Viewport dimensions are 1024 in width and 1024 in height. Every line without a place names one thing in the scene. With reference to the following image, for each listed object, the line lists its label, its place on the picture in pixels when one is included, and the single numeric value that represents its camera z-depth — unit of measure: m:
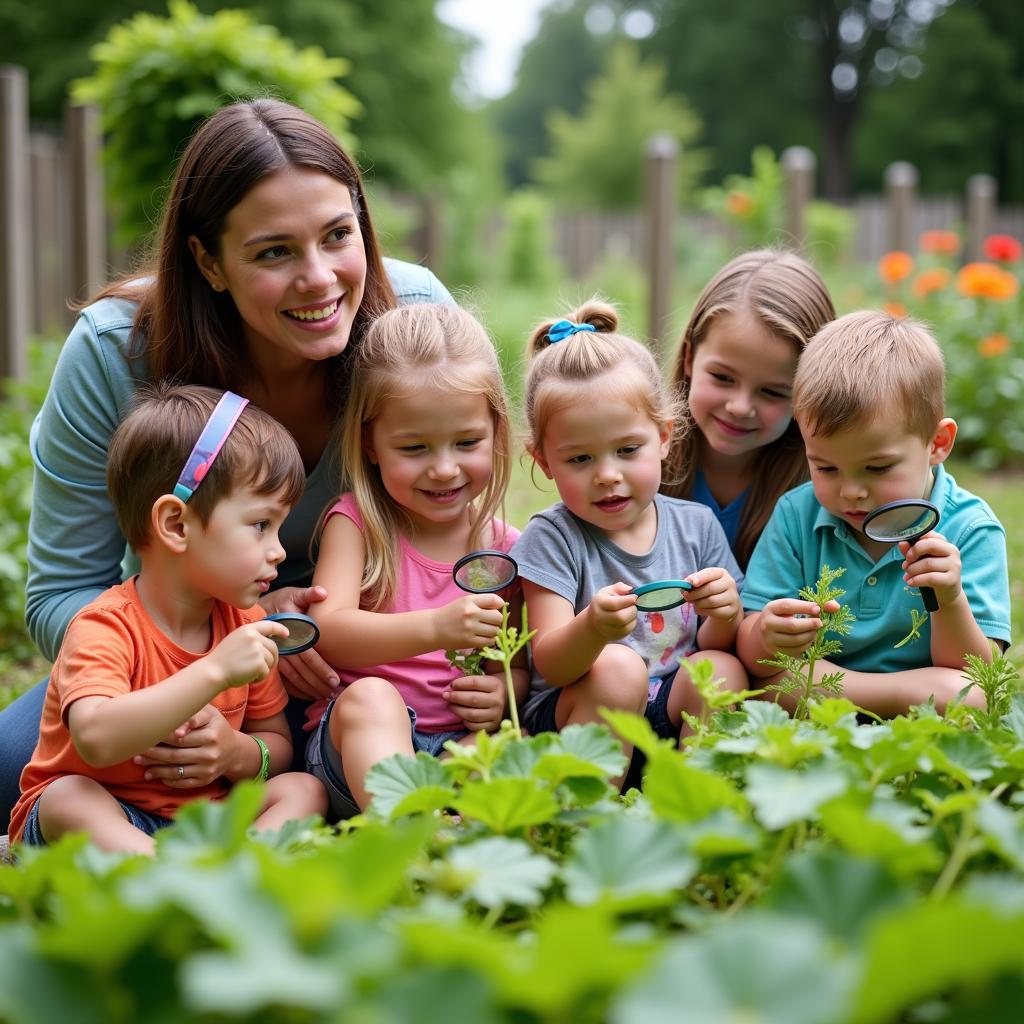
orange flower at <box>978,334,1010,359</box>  7.28
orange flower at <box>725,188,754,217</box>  9.92
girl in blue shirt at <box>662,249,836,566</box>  2.78
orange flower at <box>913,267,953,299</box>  8.01
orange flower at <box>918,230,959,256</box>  8.83
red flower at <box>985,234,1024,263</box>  8.38
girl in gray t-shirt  2.37
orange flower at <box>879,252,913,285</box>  8.23
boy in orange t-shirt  2.08
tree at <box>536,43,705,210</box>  30.91
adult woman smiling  2.50
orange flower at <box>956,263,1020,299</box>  7.19
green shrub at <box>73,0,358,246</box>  5.39
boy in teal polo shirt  2.33
